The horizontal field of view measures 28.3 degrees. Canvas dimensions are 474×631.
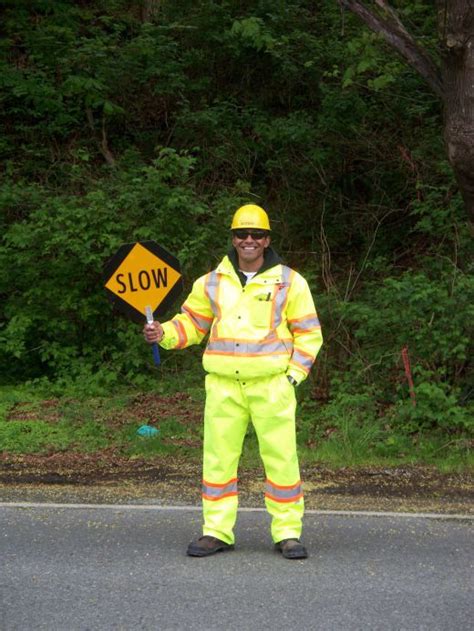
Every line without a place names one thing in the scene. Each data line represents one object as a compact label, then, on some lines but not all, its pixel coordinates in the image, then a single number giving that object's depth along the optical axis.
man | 5.43
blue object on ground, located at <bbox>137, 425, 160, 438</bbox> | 8.76
